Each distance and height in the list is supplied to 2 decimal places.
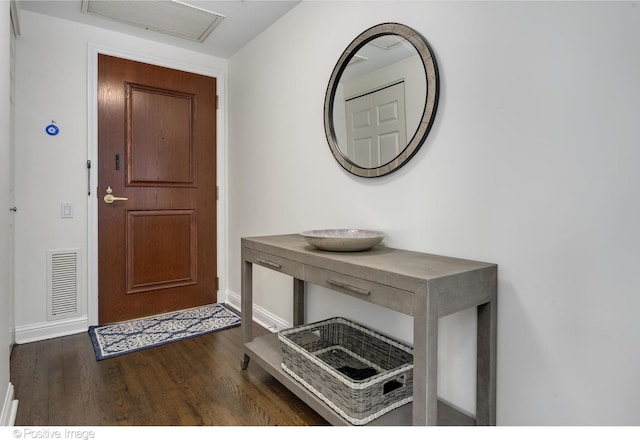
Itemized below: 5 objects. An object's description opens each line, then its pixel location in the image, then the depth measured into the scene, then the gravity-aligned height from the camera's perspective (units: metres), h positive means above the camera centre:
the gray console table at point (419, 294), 1.13 -0.27
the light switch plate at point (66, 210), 2.62 +0.03
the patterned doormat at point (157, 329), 2.38 -0.85
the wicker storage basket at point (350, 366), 1.39 -0.69
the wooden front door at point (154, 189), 2.80 +0.21
